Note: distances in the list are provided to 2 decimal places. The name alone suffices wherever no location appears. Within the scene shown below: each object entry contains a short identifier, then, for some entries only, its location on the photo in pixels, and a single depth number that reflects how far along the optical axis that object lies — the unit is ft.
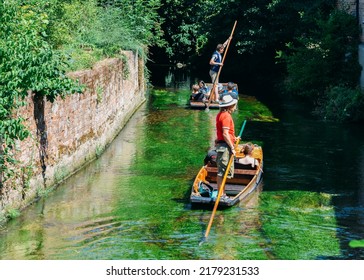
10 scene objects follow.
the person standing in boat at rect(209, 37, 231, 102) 77.95
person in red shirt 42.75
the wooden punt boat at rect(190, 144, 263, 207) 43.34
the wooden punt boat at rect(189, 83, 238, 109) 81.25
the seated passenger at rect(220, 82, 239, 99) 82.23
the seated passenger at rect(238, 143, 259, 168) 48.73
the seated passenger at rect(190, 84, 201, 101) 82.79
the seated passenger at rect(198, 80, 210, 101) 82.71
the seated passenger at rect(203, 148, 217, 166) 48.62
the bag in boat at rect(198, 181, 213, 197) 44.32
